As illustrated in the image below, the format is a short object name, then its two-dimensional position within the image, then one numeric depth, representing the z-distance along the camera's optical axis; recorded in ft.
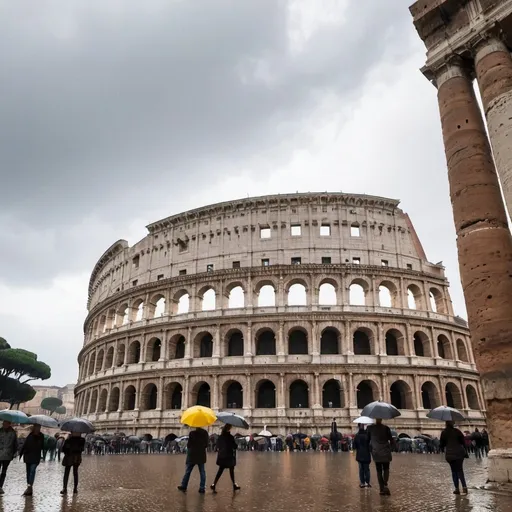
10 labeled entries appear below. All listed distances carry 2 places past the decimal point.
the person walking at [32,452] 25.67
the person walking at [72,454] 25.62
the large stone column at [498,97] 26.14
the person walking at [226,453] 25.46
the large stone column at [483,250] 23.08
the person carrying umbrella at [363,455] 26.07
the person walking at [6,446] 25.46
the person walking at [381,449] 24.00
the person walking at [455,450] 23.04
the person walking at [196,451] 25.12
